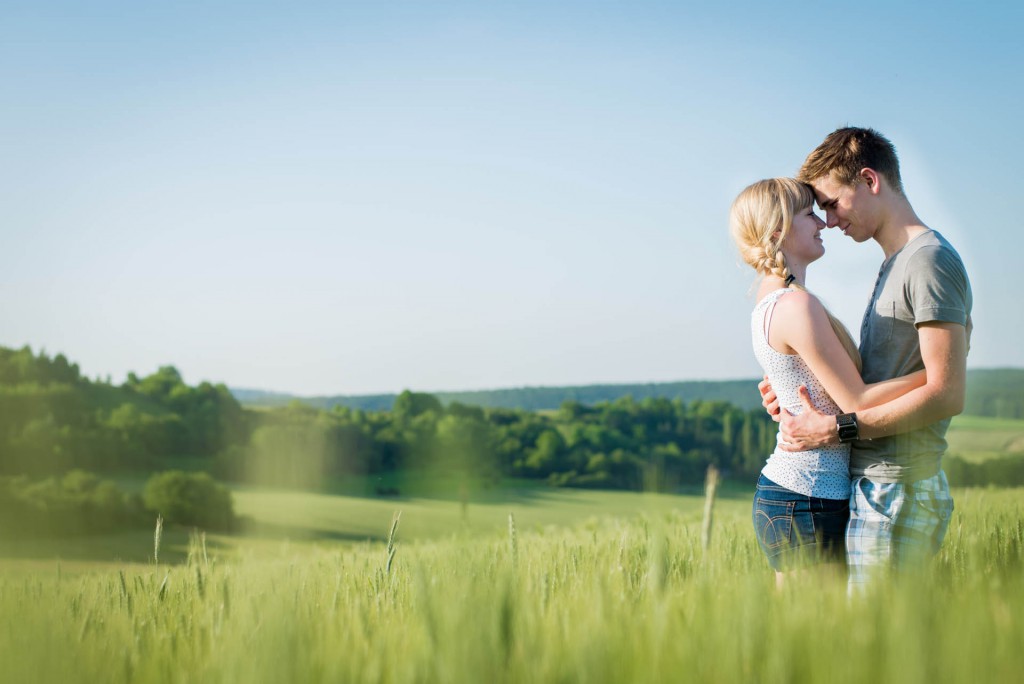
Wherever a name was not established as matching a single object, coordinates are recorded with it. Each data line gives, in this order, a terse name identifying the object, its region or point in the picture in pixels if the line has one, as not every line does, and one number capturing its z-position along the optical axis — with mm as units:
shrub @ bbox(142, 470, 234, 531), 26328
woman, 3188
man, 3143
